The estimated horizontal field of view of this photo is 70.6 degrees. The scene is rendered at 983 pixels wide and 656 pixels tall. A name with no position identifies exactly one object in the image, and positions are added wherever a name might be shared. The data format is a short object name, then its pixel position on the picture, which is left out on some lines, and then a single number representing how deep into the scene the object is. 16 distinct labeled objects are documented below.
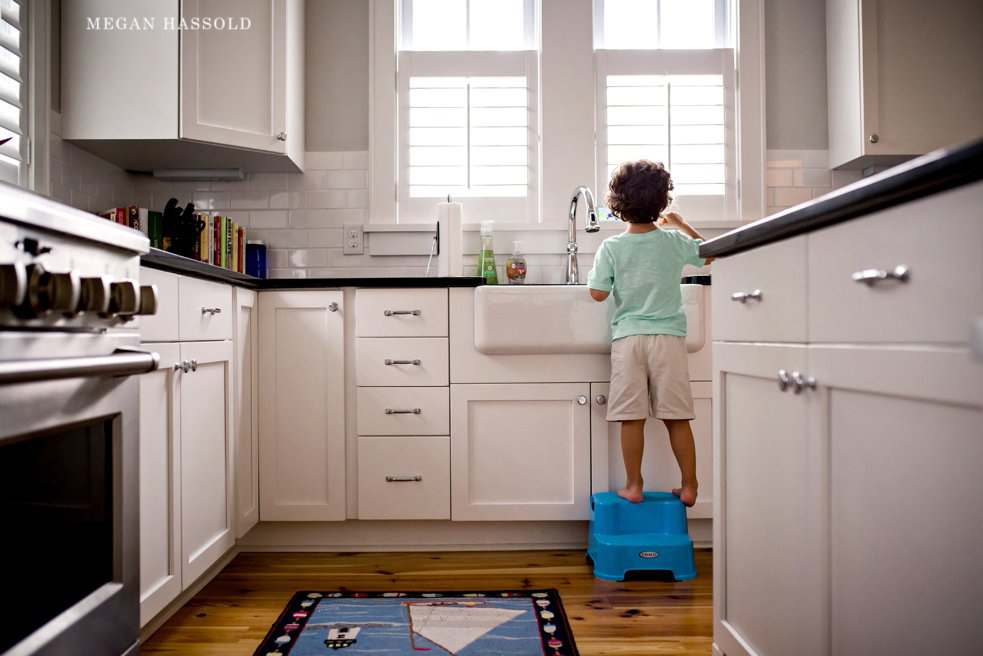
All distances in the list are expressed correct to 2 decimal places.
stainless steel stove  0.80
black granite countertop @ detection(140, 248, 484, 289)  2.20
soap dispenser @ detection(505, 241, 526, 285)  2.63
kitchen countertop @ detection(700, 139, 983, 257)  0.69
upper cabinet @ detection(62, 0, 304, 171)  2.28
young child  2.10
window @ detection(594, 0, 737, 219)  2.87
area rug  1.57
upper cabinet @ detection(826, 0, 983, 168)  2.61
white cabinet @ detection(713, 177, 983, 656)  0.73
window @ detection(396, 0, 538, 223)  2.87
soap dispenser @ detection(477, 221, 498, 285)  2.66
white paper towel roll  2.60
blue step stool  2.02
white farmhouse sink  2.19
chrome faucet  2.55
